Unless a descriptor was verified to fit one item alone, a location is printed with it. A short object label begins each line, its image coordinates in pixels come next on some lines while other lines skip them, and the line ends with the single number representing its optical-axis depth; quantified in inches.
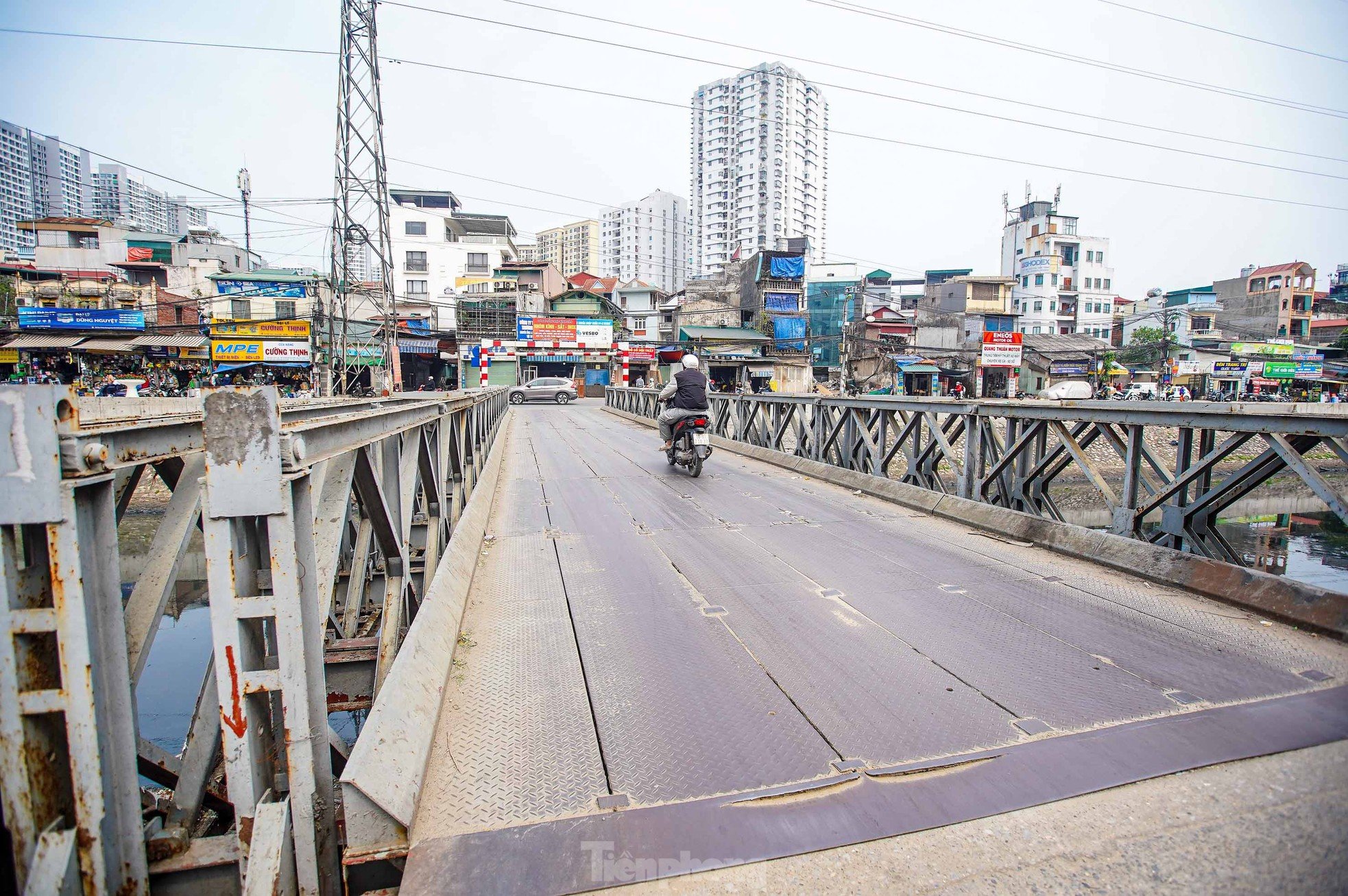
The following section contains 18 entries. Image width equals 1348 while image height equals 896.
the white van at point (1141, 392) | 1519.4
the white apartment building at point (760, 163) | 3909.9
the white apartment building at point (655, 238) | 4872.0
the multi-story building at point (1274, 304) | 2196.1
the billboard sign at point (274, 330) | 1363.2
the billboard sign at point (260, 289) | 1499.8
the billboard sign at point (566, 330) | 1675.7
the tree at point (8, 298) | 1397.6
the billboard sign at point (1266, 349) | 1876.2
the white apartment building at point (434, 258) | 2047.2
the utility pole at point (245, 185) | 1407.5
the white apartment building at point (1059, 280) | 2252.7
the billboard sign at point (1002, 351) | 1701.5
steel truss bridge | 65.9
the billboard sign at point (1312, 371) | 1768.0
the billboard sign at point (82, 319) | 1256.8
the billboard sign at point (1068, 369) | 1908.2
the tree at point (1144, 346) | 2001.7
